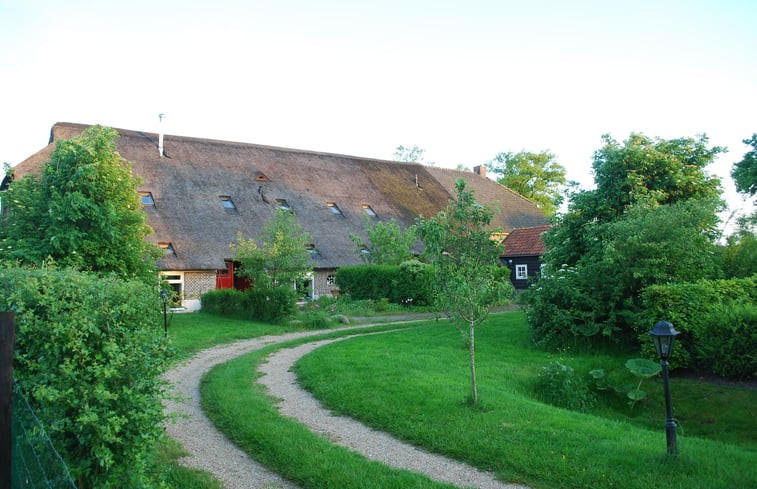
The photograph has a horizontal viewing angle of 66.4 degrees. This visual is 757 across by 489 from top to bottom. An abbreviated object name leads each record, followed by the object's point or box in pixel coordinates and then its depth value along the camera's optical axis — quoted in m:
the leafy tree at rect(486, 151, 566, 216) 55.16
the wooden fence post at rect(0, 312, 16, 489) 3.59
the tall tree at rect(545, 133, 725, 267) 16.72
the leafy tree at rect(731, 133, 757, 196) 18.84
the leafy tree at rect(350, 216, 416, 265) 29.09
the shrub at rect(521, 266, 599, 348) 13.96
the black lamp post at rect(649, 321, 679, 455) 6.41
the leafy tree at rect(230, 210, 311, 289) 22.55
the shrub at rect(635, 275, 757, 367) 11.52
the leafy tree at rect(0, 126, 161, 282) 16.00
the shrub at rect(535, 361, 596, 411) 10.15
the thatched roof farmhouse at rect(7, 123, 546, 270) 26.89
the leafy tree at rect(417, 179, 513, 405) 8.70
